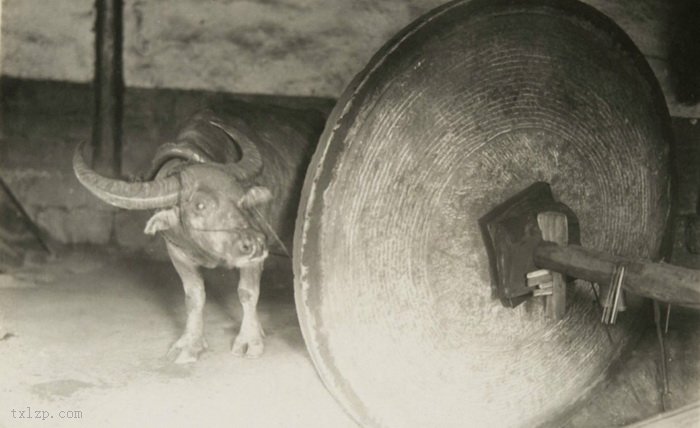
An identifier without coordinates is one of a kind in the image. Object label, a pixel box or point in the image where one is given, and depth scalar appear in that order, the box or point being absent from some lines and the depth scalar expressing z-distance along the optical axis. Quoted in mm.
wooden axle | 2428
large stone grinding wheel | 2592
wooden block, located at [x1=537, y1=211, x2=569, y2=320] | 2838
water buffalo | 3080
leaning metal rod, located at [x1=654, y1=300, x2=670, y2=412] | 3336
